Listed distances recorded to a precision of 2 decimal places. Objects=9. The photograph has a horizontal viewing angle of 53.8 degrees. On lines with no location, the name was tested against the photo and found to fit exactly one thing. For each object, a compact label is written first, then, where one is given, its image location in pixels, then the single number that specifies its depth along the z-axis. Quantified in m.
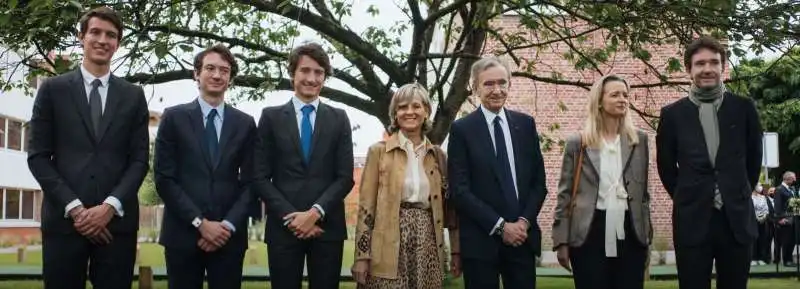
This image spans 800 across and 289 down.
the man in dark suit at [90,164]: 4.15
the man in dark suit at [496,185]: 4.74
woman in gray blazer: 4.81
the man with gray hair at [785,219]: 15.96
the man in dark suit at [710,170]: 4.60
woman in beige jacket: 4.90
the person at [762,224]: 16.27
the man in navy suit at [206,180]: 4.55
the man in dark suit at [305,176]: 4.65
